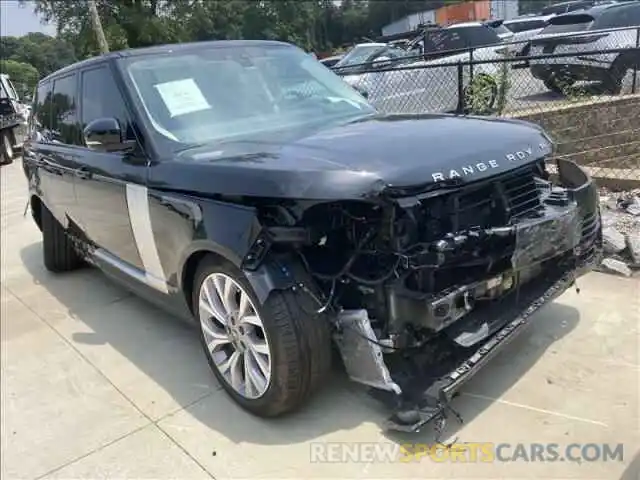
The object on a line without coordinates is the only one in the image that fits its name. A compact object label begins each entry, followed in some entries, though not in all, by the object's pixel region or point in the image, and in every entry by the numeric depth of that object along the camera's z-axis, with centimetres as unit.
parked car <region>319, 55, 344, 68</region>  1714
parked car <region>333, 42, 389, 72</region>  1458
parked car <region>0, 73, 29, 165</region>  1524
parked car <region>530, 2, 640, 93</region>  823
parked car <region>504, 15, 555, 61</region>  1717
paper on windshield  351
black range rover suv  266
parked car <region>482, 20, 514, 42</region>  1788
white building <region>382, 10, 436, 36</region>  4869
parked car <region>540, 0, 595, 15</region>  2264
